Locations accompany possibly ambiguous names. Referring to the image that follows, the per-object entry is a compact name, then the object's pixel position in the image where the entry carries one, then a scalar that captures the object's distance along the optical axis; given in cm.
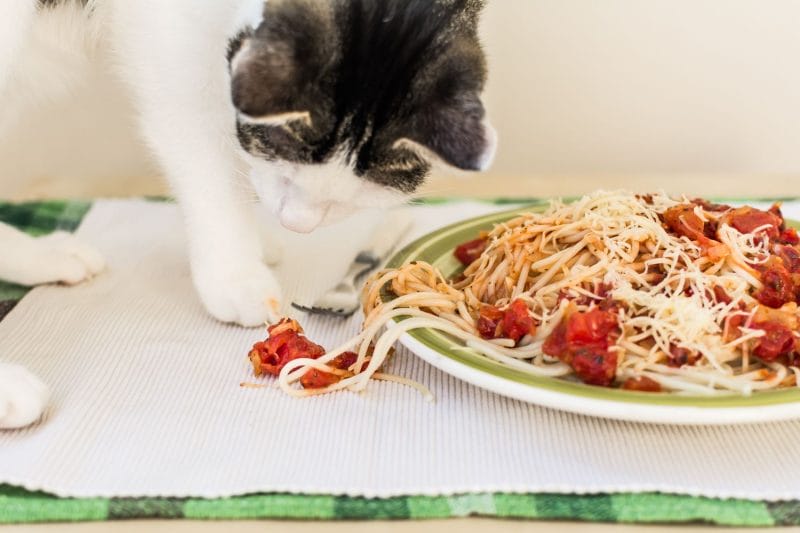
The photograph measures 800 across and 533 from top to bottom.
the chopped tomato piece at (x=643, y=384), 49
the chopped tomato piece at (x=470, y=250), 61
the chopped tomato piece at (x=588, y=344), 50
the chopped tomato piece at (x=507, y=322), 54
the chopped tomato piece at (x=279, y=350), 55
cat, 51
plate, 47
